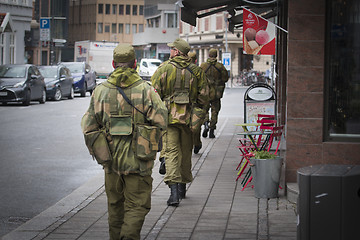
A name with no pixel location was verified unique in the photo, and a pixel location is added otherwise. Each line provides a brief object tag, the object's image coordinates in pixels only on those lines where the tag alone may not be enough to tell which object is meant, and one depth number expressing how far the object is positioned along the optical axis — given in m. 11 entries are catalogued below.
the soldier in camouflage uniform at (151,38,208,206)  8.81
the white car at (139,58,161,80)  59.31
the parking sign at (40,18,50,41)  53.53
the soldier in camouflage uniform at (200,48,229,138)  15.77
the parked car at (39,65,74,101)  32.94
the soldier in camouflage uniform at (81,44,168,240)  6.04
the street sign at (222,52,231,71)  50.10
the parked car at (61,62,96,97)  37.66
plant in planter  8.97
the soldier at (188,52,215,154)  13.42
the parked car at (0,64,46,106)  28.08
